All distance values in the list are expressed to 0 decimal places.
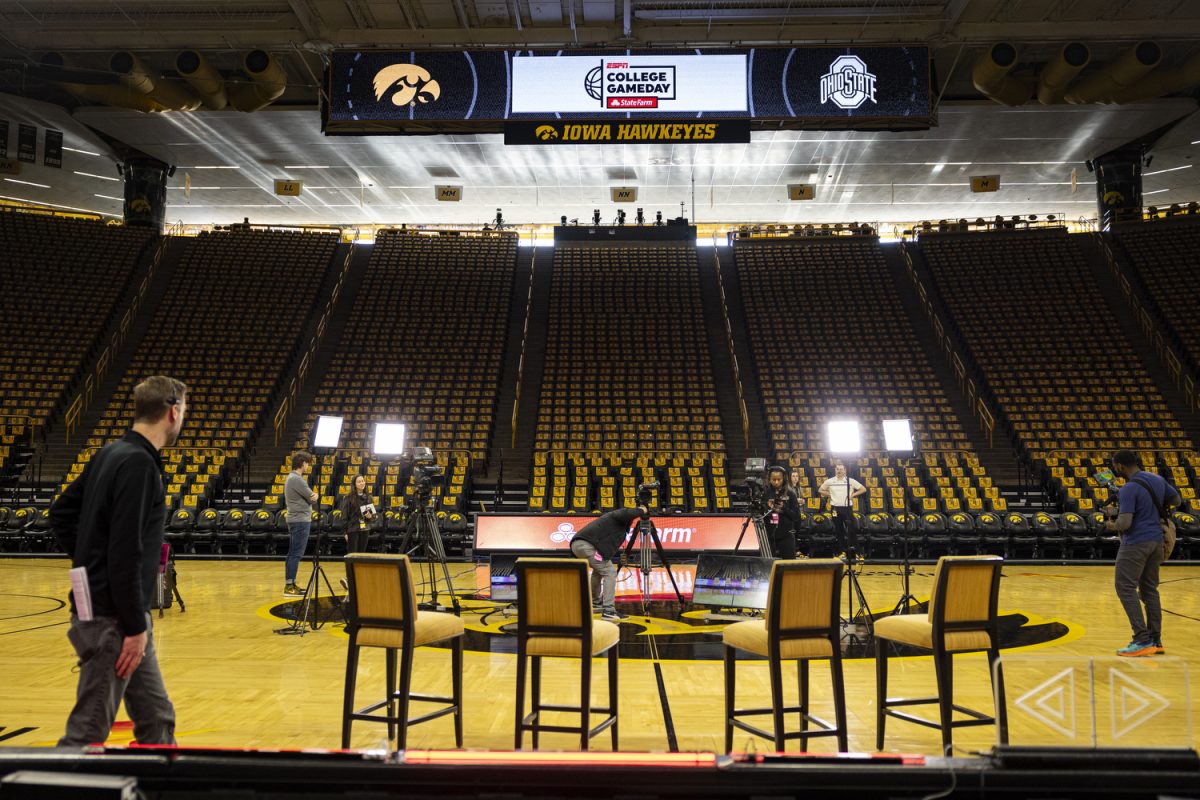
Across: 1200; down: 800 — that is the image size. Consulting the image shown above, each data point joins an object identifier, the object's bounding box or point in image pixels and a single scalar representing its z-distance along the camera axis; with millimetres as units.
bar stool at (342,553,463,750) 4152
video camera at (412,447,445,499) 7652
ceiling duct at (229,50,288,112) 13812
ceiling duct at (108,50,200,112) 14359
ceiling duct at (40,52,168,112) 14422
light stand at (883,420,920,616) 7480
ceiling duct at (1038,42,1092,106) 13234
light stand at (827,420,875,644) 7492
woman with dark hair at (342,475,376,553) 9039
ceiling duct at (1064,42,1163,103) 13367
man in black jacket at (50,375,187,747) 2674
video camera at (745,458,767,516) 7934
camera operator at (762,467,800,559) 8516
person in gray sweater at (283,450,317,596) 8570
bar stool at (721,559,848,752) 4023
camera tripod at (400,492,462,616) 7684
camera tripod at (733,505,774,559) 8539
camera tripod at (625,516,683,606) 7909
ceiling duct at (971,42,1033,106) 13383
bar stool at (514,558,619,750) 4152
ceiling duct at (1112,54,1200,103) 14273
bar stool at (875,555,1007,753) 4148
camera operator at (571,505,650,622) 7117
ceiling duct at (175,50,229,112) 13914
